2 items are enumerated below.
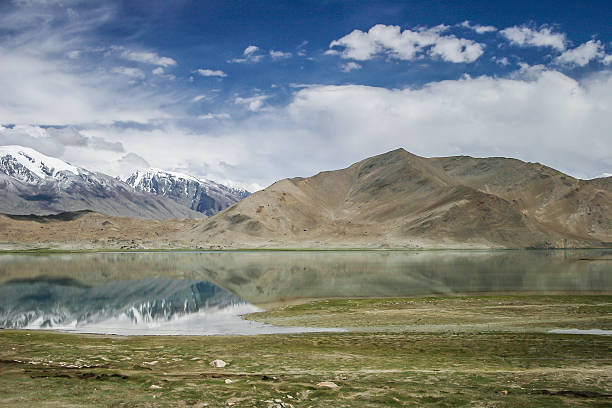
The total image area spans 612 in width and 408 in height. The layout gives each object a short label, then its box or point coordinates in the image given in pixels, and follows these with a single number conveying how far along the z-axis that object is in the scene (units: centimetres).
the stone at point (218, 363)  1928
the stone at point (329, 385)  1591
